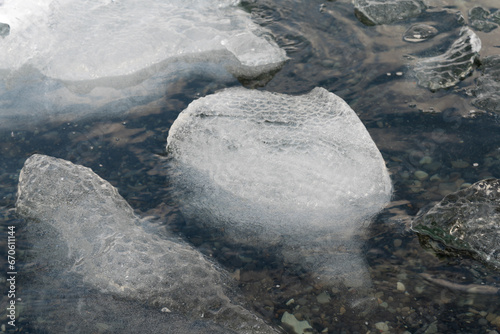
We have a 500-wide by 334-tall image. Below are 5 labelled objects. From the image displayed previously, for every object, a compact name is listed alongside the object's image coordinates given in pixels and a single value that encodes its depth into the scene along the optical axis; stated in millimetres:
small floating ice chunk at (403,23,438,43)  3641
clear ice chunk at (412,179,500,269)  2334
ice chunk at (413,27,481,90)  3268
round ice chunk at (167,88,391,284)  2516
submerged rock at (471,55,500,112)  3094
